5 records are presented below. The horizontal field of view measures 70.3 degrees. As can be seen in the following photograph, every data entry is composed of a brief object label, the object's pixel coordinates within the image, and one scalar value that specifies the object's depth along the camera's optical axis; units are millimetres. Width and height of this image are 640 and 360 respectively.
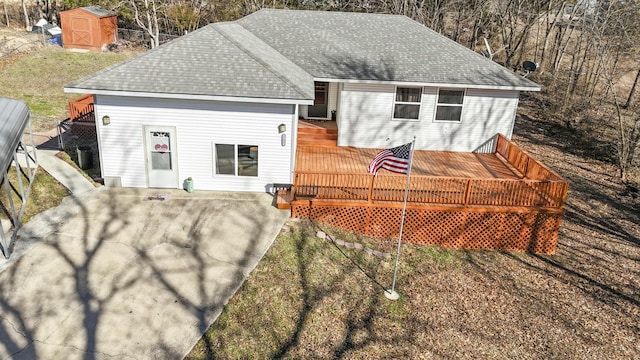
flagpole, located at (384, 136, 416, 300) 10708
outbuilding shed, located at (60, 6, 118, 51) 32219
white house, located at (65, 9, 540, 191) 12773
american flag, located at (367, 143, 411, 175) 10242
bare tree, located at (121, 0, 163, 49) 33031
